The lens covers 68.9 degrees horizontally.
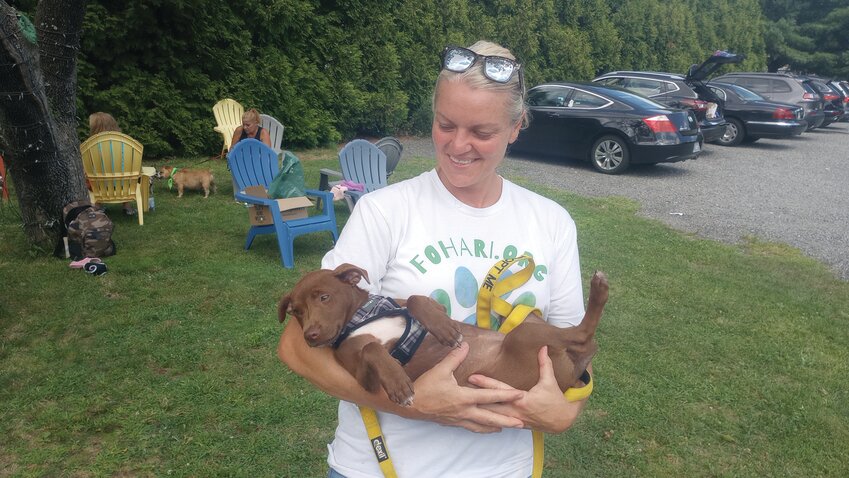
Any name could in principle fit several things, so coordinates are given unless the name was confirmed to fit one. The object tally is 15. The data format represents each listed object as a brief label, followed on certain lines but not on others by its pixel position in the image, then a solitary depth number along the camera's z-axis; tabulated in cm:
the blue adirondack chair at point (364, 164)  795
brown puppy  153
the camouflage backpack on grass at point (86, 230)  603
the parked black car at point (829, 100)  2297
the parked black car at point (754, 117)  1744
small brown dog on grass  912
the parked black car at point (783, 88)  1998
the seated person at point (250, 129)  921
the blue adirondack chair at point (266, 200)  654
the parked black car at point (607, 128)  1216
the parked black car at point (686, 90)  1548
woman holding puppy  149
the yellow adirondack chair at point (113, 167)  736
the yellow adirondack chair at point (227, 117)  1138
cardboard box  673
